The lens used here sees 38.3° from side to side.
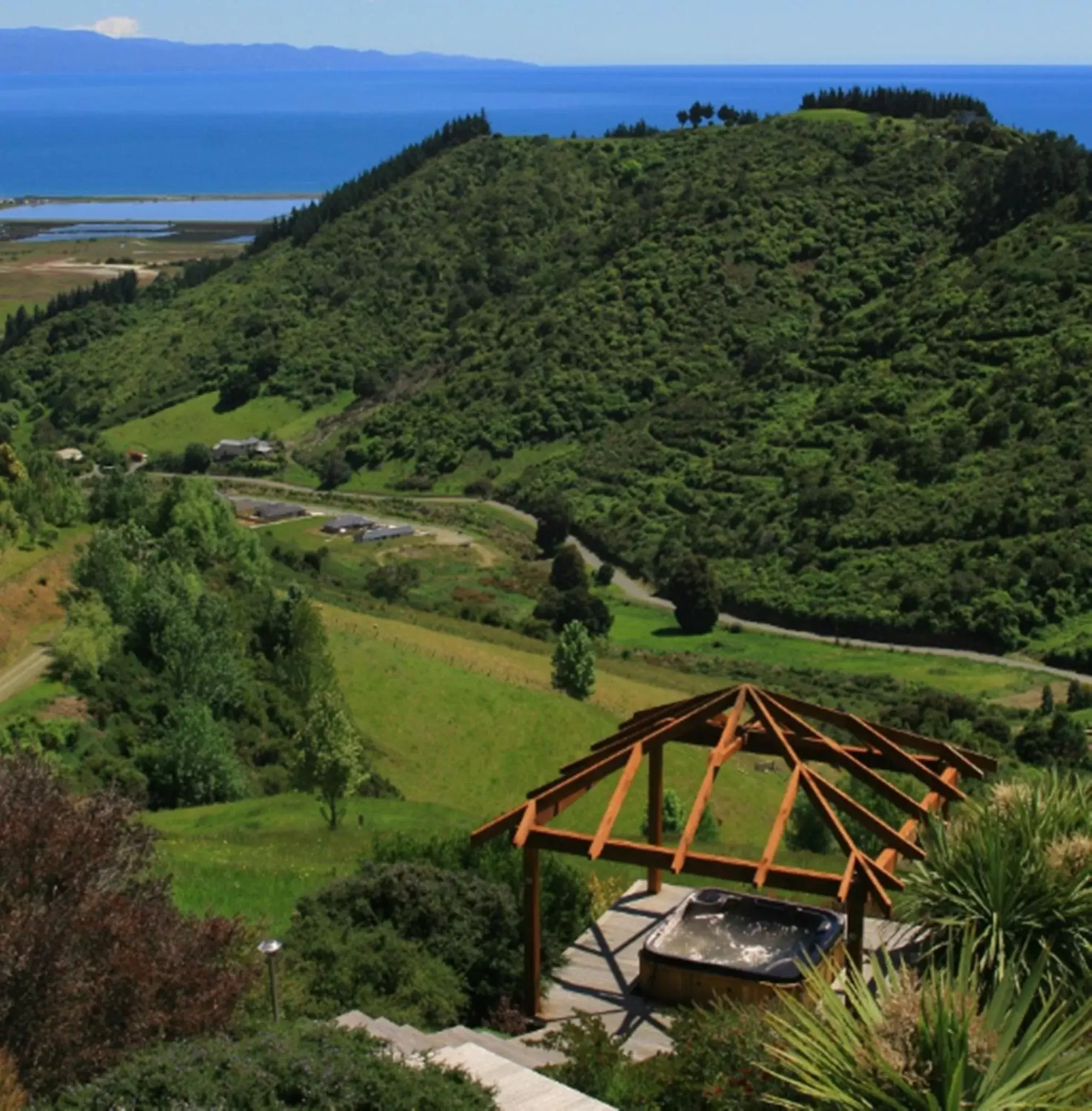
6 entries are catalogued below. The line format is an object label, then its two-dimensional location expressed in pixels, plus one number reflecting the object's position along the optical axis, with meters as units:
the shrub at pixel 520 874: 20.30
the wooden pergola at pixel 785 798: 16.98
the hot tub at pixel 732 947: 17.95
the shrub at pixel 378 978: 17.45
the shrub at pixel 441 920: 18.84
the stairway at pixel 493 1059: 13.15
